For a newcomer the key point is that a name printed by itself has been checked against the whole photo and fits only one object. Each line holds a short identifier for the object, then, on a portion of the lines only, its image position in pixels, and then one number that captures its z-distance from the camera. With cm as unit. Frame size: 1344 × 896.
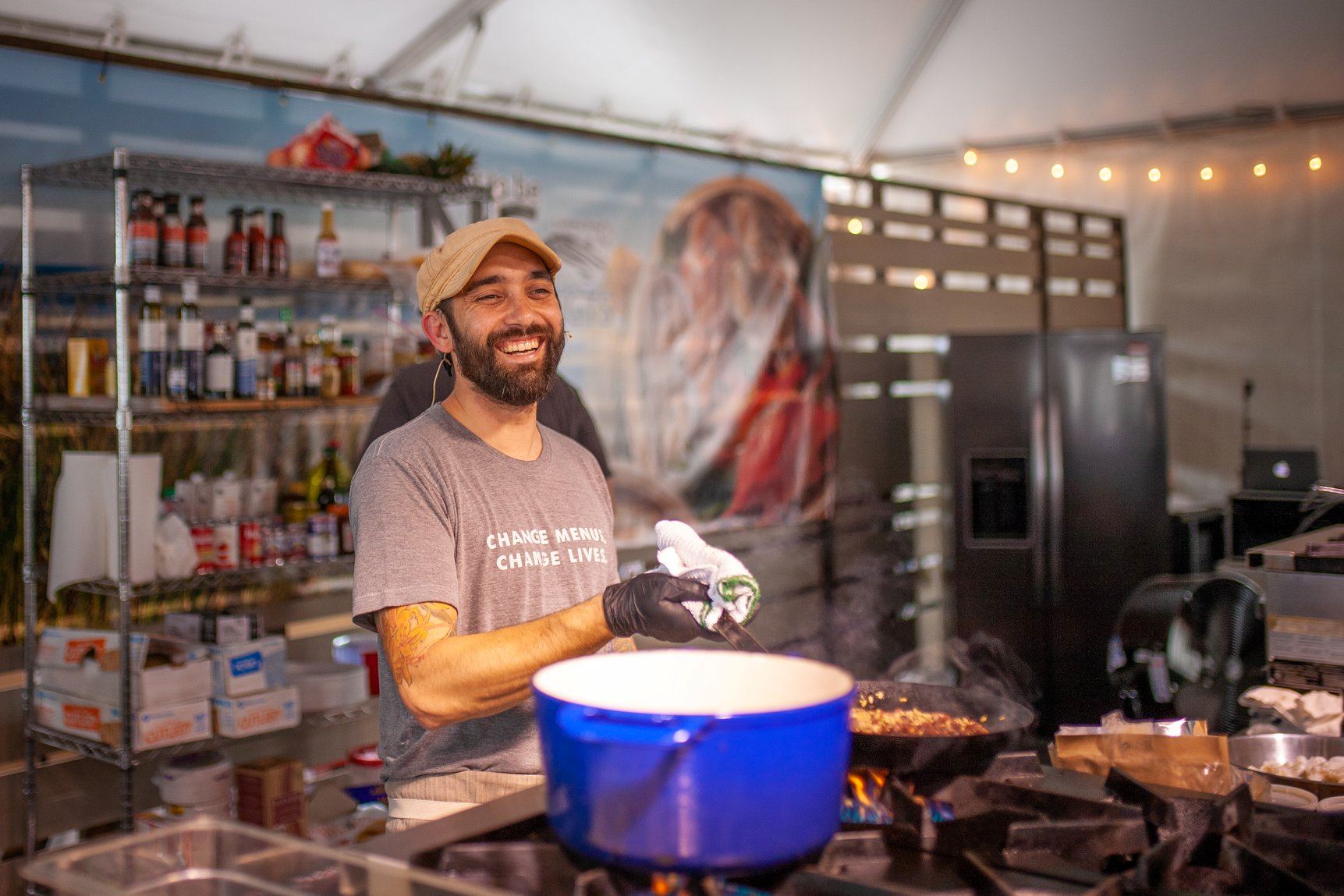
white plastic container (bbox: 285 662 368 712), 352
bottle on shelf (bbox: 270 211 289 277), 345
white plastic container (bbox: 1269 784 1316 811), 145
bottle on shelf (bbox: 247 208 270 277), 341
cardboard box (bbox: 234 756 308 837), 334
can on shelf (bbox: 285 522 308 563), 344
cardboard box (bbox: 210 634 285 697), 322
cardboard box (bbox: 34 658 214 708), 307
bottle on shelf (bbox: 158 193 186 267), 317
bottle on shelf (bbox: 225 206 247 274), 338
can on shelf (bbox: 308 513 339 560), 346
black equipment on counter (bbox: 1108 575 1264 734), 311
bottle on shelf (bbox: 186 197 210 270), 324
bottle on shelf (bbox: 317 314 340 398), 355
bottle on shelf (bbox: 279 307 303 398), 348
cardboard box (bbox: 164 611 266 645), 330
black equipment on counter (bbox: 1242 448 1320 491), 502
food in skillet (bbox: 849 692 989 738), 127
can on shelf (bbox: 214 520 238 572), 329
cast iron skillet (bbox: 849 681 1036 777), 123
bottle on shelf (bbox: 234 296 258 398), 332
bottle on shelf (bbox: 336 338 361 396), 360
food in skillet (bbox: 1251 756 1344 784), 162
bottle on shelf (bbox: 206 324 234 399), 328
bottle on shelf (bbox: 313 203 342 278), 351
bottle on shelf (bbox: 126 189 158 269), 311
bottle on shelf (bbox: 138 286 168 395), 318
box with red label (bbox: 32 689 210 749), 305
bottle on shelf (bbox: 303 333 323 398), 352
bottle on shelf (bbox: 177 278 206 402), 322
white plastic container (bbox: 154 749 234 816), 321
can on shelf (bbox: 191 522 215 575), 326
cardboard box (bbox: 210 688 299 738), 319
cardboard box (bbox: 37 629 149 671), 315
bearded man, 141
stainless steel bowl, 172
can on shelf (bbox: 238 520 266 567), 335
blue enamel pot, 91
